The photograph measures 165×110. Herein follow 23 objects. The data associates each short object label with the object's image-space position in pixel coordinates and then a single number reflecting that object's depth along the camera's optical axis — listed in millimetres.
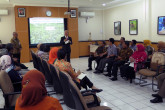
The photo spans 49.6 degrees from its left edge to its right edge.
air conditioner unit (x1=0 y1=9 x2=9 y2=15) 9128
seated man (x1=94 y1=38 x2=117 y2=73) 6371
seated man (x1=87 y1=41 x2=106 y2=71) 7035
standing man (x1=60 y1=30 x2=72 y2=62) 7742
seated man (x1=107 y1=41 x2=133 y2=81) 5805
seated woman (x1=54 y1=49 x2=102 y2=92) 3451
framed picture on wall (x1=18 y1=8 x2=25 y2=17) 9105
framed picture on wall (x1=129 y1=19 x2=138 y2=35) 9055
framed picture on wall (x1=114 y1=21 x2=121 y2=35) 10406
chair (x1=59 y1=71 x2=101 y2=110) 2679
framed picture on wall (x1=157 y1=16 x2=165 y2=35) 7520
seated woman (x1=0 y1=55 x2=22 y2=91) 3533
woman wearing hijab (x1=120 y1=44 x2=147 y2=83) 5379
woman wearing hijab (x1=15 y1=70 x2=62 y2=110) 1527
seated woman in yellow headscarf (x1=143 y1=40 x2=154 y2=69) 6561
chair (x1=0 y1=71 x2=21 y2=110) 2844
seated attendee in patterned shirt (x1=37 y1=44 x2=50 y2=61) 5583
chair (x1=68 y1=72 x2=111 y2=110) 2208
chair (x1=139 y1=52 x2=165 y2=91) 4645
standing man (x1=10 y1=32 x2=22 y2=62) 7555
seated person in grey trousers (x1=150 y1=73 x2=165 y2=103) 3821
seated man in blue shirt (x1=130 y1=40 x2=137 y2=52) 7030
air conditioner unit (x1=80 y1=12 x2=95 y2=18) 10883
